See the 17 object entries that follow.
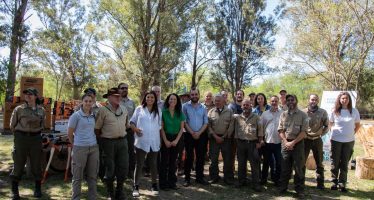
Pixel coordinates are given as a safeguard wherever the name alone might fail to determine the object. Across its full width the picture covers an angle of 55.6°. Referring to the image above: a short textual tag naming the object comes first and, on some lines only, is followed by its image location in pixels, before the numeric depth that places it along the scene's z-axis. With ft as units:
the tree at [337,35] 35.32
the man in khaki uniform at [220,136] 21.67
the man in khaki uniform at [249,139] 20.68
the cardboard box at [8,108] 31.37
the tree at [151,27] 63.05
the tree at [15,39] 25.15
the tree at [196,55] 91.53
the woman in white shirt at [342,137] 21.25
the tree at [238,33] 89.10
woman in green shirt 20.17
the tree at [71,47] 78.63
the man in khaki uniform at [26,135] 17.69
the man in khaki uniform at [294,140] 19.42
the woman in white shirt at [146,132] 18.74
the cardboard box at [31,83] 32.63
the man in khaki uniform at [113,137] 16.75
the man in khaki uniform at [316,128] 20.97
